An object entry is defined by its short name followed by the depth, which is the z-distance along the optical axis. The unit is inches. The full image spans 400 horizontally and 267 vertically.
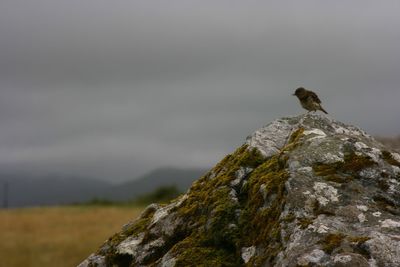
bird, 609.1
